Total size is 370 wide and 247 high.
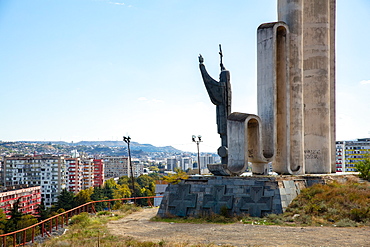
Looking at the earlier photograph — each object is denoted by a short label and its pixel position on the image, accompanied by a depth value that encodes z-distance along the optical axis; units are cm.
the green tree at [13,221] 5275
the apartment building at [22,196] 8584
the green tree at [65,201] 7069
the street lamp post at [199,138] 4769
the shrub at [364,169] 2875
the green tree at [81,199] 7481
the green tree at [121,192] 10596
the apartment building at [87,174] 15912
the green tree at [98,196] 7880
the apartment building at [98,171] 17800
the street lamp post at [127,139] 4178
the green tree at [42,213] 6219
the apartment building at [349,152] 14162
